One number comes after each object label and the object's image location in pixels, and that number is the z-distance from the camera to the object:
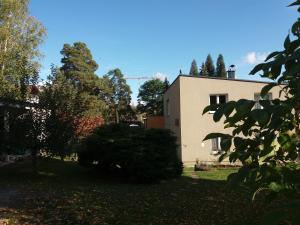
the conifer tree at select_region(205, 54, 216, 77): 62.64
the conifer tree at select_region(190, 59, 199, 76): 64.64
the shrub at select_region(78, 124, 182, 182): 8.07
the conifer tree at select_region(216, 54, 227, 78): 60.71
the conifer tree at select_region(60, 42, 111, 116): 34.64
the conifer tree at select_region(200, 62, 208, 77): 59.92
